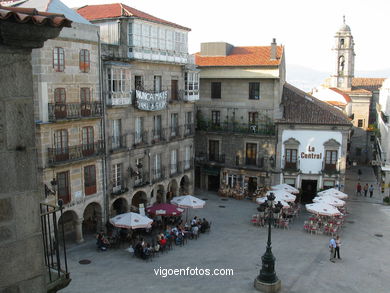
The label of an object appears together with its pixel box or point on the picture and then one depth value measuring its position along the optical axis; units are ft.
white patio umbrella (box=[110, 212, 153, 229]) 80.53
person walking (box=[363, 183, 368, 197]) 127.95
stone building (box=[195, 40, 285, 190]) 122.11
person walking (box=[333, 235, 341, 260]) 76.74
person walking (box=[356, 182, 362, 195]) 129.29
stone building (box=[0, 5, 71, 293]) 13.76
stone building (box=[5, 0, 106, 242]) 72.38
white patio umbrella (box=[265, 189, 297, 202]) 102.11
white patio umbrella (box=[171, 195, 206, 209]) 96.02
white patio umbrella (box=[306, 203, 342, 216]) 91.30
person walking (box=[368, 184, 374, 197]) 126.69
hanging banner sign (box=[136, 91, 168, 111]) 94.75
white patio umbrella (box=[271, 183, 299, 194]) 111.05
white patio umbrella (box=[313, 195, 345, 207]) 98.02
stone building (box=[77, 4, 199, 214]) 89.76
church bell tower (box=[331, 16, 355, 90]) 232.32
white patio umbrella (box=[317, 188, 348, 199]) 105.20
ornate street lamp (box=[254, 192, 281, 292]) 63.52
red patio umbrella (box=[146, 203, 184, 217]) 90.16
